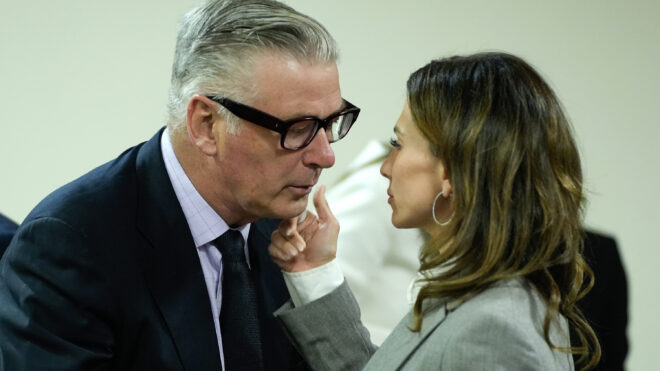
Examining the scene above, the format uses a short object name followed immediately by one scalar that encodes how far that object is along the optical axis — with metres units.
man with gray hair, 2.28
